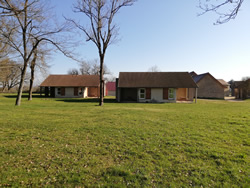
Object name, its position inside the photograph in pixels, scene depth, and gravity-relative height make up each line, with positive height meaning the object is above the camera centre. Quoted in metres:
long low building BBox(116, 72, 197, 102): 24.28 +1.22
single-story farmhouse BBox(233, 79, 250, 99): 32.88 +1.36
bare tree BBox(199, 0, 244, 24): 4.41 +2.70
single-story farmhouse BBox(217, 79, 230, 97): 52.64 +1.39
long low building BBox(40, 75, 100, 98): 32.41 +1.72
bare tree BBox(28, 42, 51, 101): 16.72 +4.57
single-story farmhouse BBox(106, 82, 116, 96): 51.92 +1.42
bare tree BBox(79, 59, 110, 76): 60.94 +9.83
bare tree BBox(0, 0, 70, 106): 14.80 +5.35
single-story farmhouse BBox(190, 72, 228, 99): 35.01 +1.87
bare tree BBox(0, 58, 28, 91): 49.52 +4.27
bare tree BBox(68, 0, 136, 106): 17.29 +8.03
